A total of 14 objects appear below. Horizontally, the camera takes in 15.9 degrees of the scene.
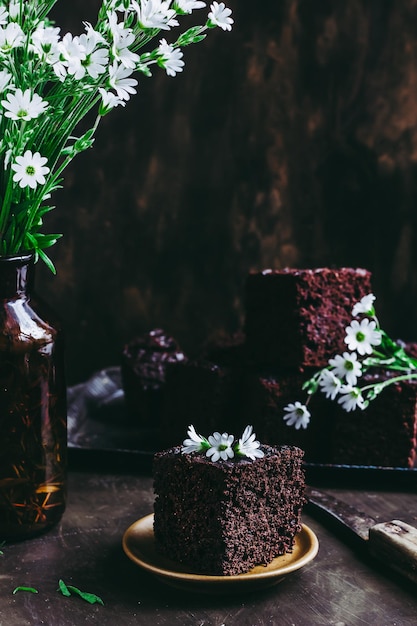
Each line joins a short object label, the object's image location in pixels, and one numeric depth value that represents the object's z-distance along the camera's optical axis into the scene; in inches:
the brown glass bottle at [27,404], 31.3
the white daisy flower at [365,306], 33.7
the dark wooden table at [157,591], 28.9
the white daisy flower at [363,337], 33.5
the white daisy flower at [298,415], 34.2
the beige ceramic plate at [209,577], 29.0
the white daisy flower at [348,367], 33.6
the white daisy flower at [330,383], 33.6
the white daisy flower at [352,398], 33.6
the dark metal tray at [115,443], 34.8
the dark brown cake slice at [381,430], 35.1
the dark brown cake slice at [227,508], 29.6
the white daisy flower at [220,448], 29.8
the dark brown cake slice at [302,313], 35.4
